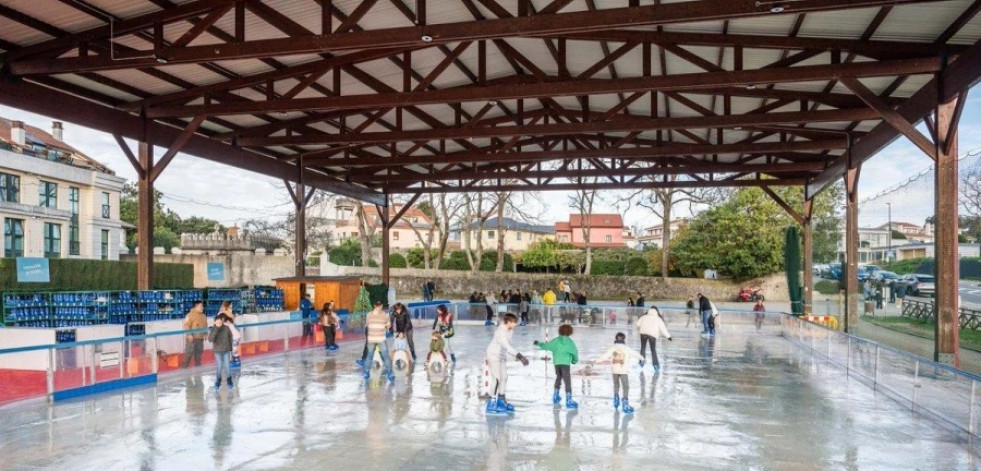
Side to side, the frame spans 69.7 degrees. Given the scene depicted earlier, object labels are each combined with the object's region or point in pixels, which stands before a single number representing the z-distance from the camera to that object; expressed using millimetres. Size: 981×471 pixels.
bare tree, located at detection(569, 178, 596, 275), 45975
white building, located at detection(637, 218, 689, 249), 47266
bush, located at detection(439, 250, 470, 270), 48812
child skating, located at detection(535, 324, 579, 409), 9977
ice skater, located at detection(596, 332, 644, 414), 9797
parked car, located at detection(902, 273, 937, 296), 20344
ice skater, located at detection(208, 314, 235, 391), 11117
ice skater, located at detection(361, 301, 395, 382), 12510
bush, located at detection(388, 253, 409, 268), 48941
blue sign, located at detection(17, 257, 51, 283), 15836
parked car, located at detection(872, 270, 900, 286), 20373
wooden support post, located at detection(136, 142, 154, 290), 16781
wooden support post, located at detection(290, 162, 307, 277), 24281
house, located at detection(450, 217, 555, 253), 76875
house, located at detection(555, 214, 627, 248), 78000
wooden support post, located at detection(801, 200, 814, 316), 24672
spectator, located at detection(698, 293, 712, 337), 22250
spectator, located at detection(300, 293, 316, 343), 17703
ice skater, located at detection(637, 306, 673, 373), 13258
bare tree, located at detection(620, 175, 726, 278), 42188
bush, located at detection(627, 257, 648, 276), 44875
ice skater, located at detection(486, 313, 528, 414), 9570
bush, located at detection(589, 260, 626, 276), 45312
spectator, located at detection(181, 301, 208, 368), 13258
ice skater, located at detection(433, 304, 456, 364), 14445
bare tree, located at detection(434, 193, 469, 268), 45266
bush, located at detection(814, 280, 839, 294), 25531
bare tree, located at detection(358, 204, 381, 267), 44978
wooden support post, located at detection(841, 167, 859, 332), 18562
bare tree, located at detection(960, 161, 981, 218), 13078
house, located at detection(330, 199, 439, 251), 79625
